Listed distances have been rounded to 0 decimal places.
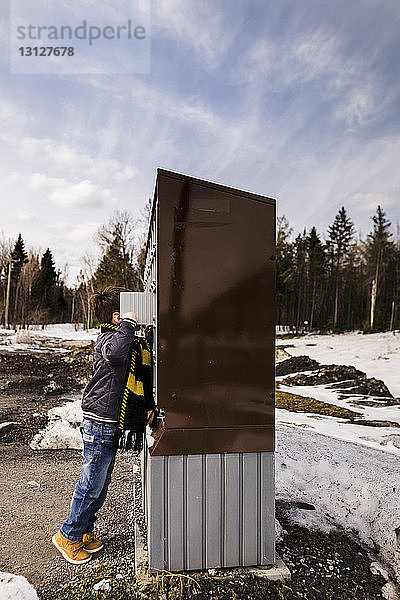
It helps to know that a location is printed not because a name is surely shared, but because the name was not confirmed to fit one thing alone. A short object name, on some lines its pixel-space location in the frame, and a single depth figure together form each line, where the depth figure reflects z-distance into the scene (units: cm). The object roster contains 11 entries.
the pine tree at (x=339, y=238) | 4278
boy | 298
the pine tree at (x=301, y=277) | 4347
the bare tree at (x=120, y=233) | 3117
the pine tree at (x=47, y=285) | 4366
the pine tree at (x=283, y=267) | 3559
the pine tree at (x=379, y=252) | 3697
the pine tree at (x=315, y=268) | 4209
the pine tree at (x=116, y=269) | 2917
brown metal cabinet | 280
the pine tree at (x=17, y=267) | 3438
